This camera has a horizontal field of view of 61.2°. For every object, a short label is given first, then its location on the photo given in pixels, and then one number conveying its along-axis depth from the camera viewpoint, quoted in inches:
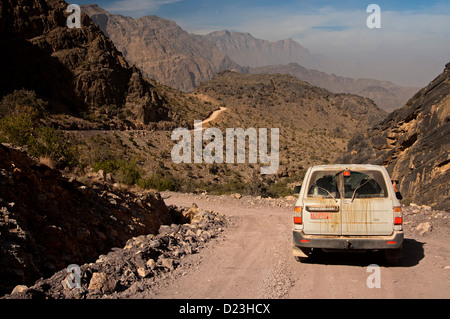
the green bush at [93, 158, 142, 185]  823.0
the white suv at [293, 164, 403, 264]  248.1
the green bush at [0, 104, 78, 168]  581.1
